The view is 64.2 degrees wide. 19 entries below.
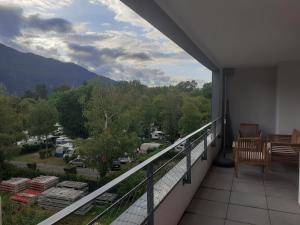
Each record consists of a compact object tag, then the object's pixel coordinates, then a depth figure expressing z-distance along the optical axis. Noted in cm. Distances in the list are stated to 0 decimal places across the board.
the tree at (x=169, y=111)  1553
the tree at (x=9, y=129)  717
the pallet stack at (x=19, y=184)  656
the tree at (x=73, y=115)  1392
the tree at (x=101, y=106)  1784
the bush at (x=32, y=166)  992
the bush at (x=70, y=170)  1280
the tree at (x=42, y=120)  906
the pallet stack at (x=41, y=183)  827
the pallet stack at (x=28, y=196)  670
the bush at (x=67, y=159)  1383
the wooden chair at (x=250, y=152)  359
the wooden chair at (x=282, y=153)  368
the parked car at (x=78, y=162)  1624
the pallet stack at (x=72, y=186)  982
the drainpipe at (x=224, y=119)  475
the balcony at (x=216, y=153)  160
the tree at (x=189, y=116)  1383
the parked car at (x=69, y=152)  1440
